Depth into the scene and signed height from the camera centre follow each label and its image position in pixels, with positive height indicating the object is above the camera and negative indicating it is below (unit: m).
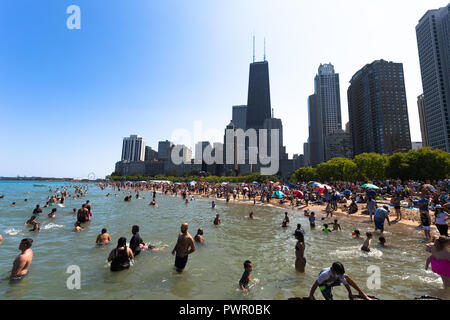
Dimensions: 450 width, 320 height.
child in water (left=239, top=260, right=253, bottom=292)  6.49 -3.06
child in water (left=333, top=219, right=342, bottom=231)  15.29 -2.97
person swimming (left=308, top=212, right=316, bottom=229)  16.33 -2.79
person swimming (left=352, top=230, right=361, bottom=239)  12.98 -3.07
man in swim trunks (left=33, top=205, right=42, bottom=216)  19.98 -2.88
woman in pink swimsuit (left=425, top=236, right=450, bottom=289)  5.72 -1.99
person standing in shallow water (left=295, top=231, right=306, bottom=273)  7.87 -2.85
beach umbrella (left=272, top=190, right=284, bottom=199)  28.81 -1.21
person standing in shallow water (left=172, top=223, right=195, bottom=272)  7.45 -2.25
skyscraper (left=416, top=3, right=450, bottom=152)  104.06 +61.51
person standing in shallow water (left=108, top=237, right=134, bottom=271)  7.74 -2.85
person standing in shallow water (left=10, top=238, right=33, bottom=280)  7.09 -2.89
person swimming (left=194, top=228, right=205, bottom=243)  12.33 -3.22
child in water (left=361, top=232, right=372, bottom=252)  10.69 -3.03
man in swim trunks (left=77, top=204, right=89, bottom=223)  16.60 -2.68
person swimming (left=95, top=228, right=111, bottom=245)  11.31 -3.12
